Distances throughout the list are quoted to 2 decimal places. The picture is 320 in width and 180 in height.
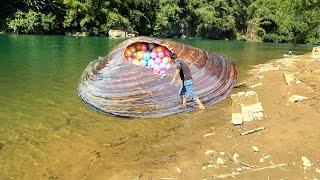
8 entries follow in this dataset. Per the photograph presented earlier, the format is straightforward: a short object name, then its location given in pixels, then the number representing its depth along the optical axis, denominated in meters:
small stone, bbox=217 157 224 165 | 4.52
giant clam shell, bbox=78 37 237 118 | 7.55
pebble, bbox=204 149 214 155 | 4.88
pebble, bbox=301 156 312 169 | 4.17
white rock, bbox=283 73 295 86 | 8.81
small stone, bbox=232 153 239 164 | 4.52
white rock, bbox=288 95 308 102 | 6.77
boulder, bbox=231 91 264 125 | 5.87
